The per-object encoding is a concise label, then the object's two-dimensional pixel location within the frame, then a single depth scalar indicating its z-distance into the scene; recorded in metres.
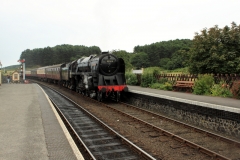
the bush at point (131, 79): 22.95
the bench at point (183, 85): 15.88
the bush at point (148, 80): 20.36
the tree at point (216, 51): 18.12
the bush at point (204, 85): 14.34
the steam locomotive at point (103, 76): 15.09
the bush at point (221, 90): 13.16
